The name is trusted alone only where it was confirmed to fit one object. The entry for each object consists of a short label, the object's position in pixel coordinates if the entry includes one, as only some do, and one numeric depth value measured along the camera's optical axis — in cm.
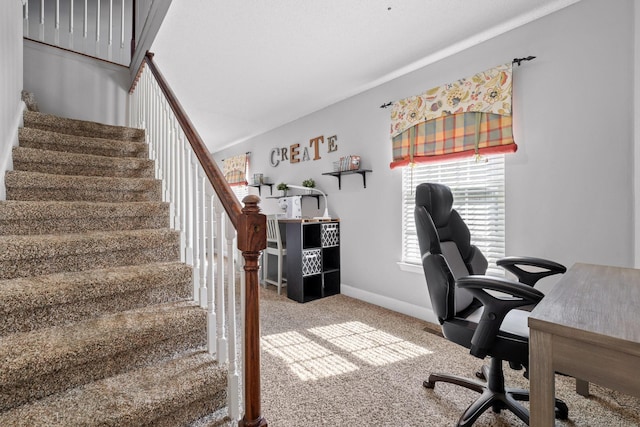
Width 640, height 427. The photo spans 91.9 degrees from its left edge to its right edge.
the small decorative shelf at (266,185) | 505
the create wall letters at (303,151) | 391
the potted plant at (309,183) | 413
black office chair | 121
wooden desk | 70
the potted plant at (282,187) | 451
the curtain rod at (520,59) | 219
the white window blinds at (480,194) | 244
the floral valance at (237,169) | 561
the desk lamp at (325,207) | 377
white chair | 385
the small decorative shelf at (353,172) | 338
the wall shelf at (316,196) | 413
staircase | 110
